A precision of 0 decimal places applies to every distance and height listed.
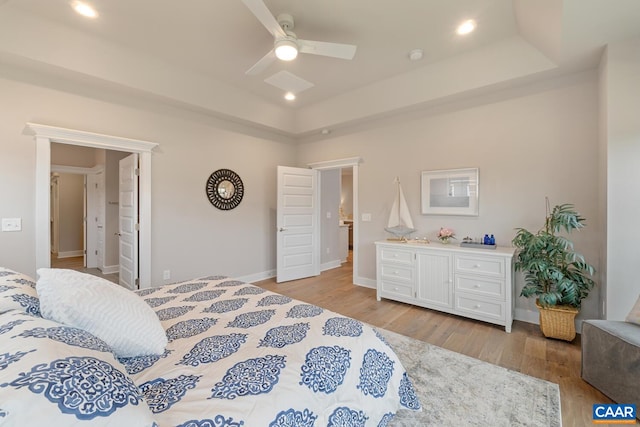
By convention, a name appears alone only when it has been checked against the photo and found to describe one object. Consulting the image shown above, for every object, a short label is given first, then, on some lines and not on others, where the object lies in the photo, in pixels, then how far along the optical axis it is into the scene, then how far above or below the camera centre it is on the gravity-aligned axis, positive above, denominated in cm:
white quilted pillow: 112 -41
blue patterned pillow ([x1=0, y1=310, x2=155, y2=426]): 59 -41
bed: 67 -63
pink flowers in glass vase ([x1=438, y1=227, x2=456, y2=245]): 365 -30
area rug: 173 -127
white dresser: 301 -79
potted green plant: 266 -60
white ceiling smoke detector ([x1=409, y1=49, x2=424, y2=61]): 324 +185
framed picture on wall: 360 +28
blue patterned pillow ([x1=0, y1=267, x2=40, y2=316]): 120 -39
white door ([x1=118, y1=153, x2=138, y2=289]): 371 -13
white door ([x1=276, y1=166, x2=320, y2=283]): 486 -22
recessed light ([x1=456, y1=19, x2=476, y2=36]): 274 +185
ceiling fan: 225 +143
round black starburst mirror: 433 +37
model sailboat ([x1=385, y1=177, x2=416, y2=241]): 402 -10
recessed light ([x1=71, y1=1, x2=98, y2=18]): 252 +186
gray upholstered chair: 175 -97
